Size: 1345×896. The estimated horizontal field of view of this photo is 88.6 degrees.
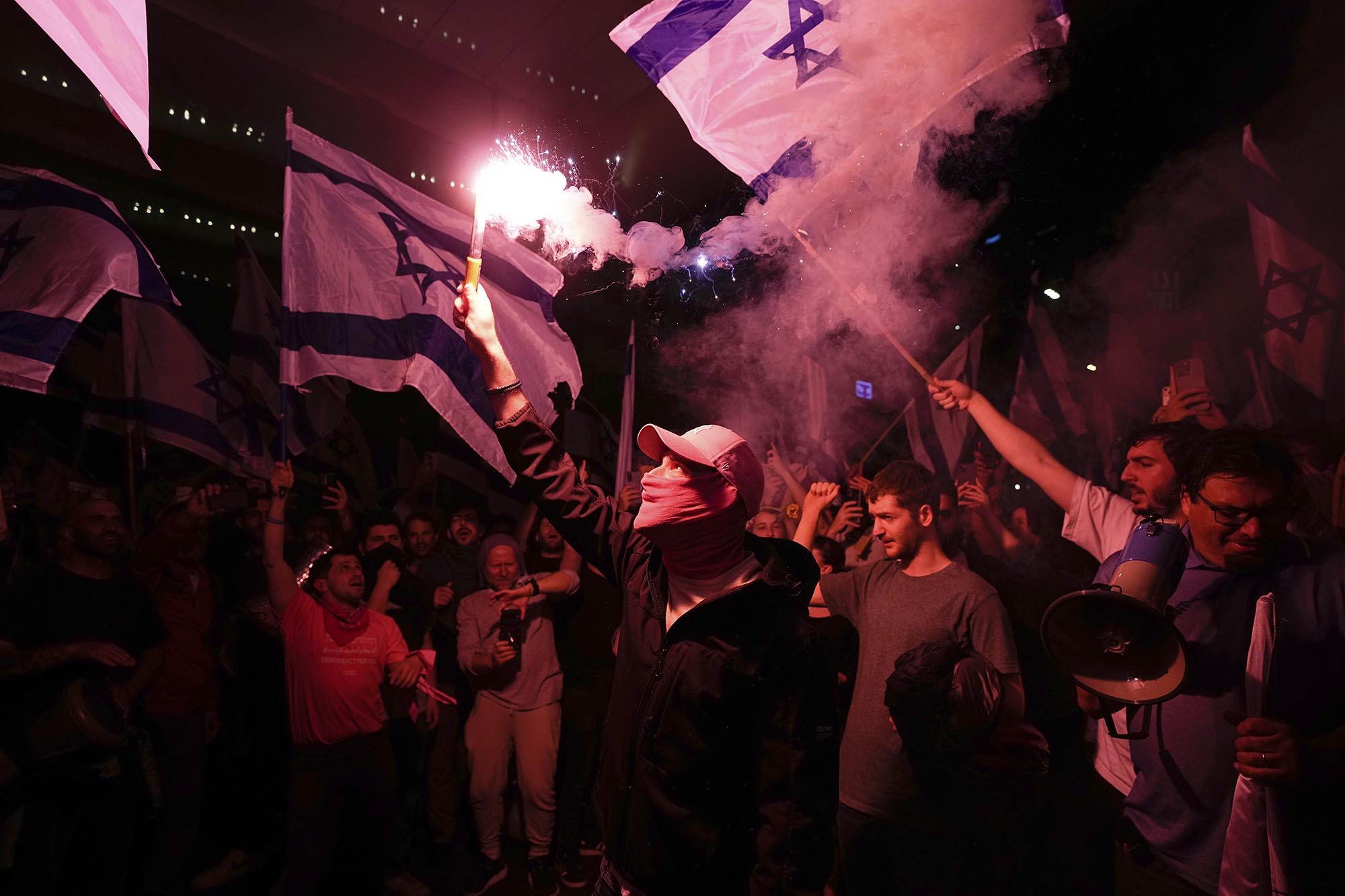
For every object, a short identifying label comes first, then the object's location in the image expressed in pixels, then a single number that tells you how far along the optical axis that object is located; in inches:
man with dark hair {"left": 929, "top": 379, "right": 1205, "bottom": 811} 126.9
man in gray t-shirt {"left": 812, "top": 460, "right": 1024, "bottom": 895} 129.5
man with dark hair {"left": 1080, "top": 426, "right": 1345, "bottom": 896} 85.0
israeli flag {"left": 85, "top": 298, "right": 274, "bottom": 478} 243.6
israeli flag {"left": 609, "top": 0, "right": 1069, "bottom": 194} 145.5
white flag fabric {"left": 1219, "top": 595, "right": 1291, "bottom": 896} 84.4
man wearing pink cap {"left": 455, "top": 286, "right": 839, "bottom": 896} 83.6
